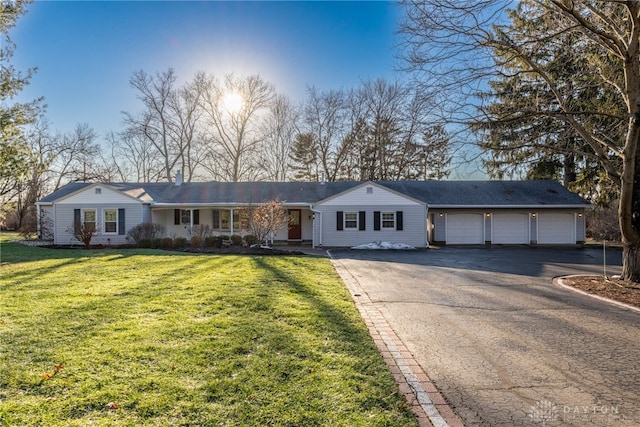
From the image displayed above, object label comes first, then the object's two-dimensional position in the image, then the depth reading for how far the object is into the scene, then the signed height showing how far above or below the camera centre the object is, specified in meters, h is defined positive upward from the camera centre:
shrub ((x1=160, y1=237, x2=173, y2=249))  16.84 -1.11
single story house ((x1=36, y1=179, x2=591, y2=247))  18.47 +0.52
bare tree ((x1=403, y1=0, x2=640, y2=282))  7.25 +3.87
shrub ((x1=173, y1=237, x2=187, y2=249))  16.80 -1.06
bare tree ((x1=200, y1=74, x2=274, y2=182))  31.78 +9.83
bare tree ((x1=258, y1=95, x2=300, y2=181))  32.44 +7.83
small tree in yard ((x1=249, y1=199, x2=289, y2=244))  15.41 +0.02
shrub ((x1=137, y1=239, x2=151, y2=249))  17.09 -1.06
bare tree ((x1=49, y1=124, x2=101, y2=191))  33.56 +6.74
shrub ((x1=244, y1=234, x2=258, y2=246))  16.98 -0.97
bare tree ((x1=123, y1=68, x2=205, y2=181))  31.34 +9.90
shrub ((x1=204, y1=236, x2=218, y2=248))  17.08 -1.05
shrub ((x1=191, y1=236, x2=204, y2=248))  16.97 -1.03
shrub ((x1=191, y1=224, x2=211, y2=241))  17.79 -0.52
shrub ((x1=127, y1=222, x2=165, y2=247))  17.48 -0.52
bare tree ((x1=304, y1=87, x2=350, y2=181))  30.95 +8.70
